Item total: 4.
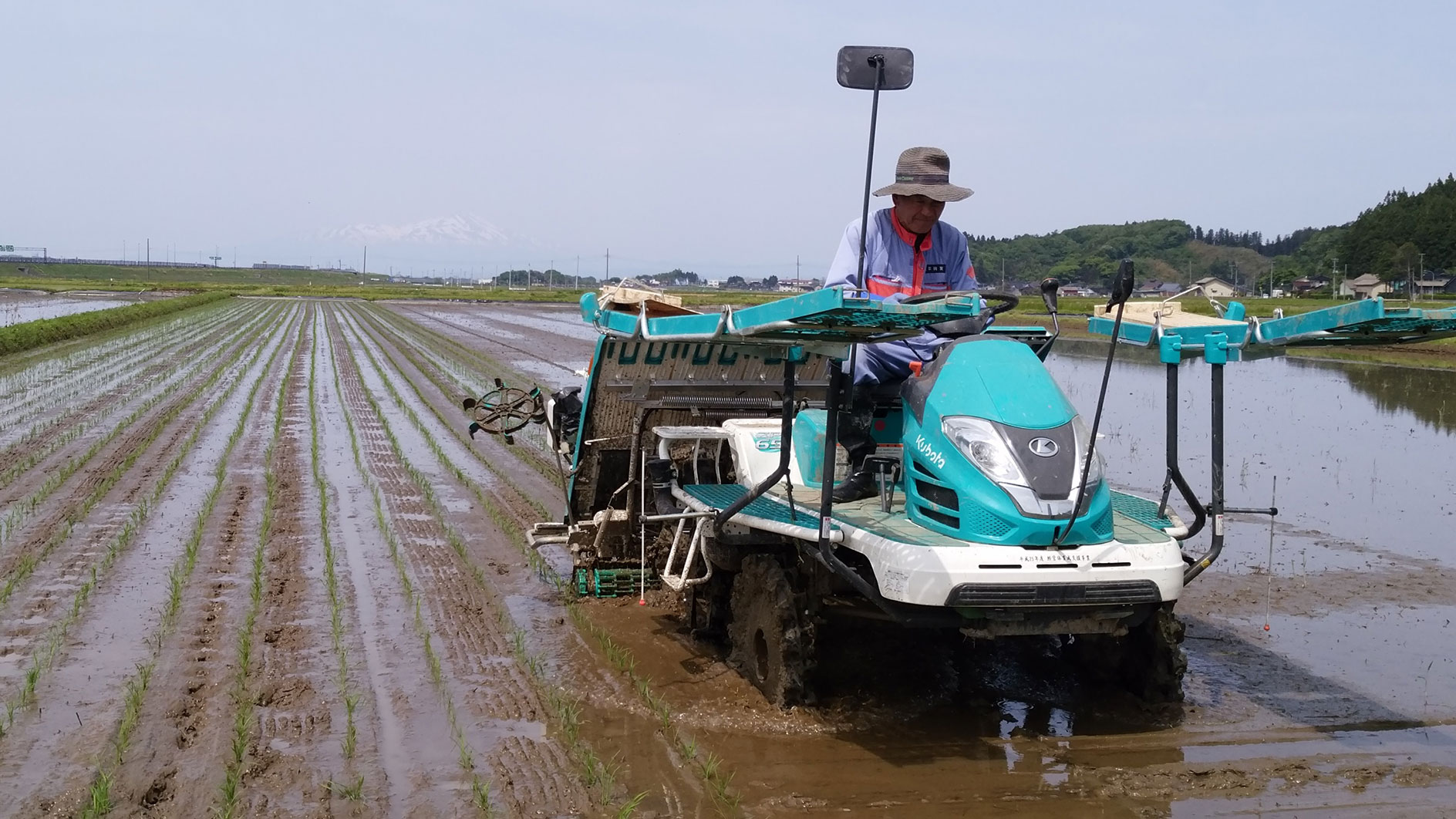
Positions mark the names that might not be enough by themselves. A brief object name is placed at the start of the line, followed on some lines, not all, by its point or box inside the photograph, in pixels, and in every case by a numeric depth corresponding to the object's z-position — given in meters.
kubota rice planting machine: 4.95
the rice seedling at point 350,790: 4.79
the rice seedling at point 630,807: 4.66
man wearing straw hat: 6.09
